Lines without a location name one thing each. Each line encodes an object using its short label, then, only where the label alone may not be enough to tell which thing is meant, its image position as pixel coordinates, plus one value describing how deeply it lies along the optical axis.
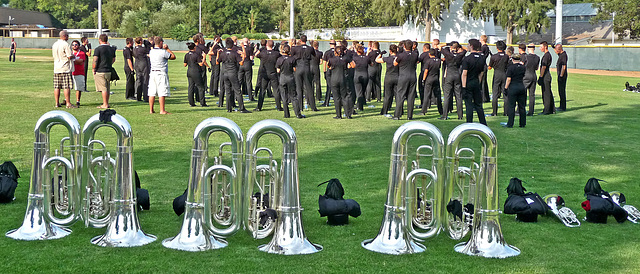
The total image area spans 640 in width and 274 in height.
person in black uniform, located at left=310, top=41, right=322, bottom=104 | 19.06
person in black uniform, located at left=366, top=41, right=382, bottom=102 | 18.80
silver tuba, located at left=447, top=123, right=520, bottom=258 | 5.79
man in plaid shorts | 16.38
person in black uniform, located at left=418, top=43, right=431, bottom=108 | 16.97
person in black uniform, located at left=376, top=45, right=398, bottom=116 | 16.33
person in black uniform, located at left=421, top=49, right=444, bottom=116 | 16.78
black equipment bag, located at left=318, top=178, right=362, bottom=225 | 6.89
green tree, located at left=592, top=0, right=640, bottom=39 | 71.06
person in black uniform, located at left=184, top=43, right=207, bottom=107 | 17.75
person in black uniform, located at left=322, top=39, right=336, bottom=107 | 19.30
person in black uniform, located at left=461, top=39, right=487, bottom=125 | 14.80
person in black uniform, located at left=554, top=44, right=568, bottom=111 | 17.91
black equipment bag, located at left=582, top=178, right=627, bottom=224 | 7.11
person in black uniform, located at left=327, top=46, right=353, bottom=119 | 16.39
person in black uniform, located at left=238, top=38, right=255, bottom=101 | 18.39
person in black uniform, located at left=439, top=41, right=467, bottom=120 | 16.25
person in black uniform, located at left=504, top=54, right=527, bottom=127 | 15.26
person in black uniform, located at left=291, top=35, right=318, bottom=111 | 16.86
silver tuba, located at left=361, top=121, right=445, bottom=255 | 5.82
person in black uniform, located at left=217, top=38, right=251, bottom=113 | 16.53
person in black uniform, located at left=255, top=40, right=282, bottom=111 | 17.16
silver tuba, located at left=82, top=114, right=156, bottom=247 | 5.95
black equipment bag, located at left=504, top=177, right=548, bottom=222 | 7.15
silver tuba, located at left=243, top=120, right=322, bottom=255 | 5.81
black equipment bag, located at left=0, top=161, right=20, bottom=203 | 7.51
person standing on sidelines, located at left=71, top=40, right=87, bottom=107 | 16.83
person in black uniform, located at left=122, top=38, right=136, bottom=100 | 18.25
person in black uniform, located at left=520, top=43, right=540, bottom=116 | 17.41
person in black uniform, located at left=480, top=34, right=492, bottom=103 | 21.38
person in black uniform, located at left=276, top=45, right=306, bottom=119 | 16.16
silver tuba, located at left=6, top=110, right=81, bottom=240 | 6.18
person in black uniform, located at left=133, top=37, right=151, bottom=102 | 18.31
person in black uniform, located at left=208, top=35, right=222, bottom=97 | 19.44
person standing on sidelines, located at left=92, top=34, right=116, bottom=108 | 16.66
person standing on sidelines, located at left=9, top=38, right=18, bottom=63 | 40.25
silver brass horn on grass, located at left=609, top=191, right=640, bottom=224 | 7.30
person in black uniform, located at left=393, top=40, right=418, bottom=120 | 16.08
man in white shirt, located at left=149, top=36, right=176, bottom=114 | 15.80
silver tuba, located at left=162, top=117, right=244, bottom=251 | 5.81
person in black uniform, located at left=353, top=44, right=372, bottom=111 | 17.89
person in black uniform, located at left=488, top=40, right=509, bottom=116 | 18.05
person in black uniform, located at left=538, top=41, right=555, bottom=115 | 17.45
